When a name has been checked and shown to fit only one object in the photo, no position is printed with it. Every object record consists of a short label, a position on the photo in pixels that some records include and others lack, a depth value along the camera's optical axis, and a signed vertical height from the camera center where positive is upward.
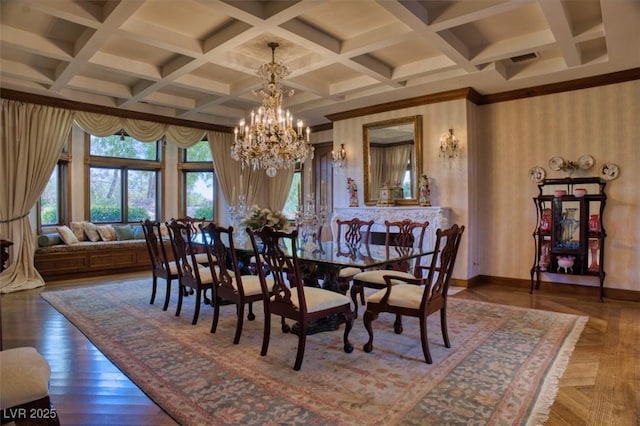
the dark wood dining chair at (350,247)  3.67 -0.38
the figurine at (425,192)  5.71 +0.27
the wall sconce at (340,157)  6.80 +0.96
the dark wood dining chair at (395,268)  3.73 -0.62
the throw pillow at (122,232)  7.02 -0.35
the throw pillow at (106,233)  6.78 -0.35
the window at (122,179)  7.19 +0.66
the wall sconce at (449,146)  5.48 +0.91
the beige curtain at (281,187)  8.53 +0.54
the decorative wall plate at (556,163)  5.11 +0.61
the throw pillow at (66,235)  6.21 -0.35
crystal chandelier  4.41 +0.90
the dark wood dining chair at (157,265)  4.25 -0.59
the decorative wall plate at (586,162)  4.93 +0.60
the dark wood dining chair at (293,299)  2.73 -0.66
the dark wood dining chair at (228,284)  3.22 -0.64
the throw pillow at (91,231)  6.64 -0.30
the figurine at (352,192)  6.59 +0.32
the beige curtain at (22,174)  5.40 +0.58
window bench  5.90 -0.74
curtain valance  6.21 +1.47
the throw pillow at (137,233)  7.18 -0.38
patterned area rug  2.16 -1.11
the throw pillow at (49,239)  5.96 -0.40
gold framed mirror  5.93 +0.83
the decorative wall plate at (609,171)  4.76 +0.46
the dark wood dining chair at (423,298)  2.83 -0.67
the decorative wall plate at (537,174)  5.28 +0.48
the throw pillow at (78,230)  6.61 -0.28
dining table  3.14 -0.40
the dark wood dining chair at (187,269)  3.73 -0.58
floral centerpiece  3.94 -0.08
